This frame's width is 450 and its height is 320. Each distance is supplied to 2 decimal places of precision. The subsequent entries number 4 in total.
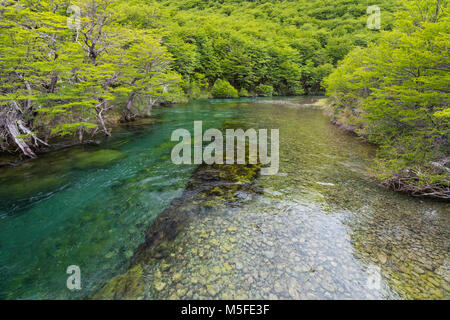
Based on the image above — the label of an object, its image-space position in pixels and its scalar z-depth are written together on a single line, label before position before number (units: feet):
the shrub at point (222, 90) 135.23
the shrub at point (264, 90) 161.48
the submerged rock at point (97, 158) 28.03
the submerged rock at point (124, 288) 10.48
